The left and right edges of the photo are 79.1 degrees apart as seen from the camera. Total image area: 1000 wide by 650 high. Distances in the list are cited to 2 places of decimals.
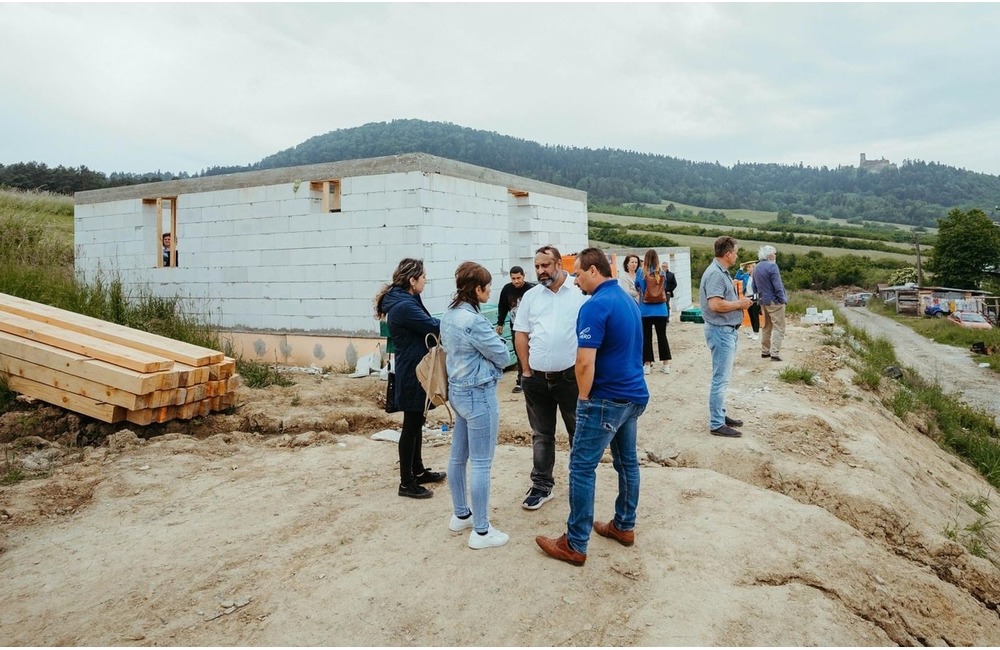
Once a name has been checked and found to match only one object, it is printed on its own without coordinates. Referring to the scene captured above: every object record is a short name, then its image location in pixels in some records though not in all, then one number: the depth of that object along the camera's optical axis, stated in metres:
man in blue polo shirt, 3.36
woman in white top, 8.39
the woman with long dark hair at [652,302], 8.14
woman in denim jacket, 3.63
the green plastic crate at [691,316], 17.17
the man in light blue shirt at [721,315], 5.71
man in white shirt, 3.96
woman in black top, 4.12
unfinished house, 9.19
